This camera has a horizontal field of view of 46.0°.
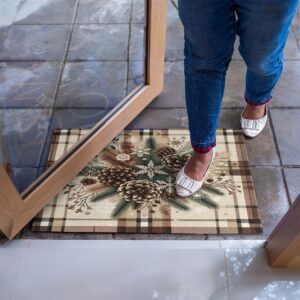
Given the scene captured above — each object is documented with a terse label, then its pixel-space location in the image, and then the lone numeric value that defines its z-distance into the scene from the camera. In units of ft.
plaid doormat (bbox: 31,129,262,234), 3.21
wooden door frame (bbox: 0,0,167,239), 2.93
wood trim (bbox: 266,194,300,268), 2.50
